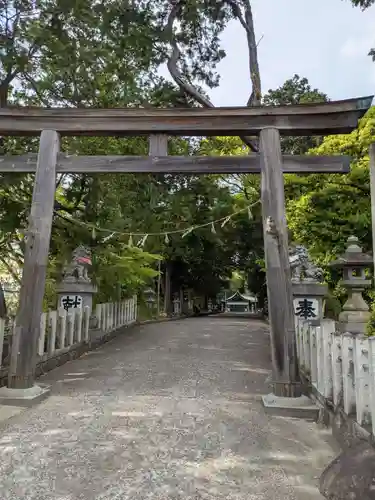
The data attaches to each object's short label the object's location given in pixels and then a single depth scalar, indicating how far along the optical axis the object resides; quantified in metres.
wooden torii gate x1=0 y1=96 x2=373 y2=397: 5.87
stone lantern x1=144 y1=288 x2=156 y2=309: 23.27
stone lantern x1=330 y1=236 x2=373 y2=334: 9.87
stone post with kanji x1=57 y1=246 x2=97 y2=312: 10.86
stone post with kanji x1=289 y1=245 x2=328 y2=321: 10.55
